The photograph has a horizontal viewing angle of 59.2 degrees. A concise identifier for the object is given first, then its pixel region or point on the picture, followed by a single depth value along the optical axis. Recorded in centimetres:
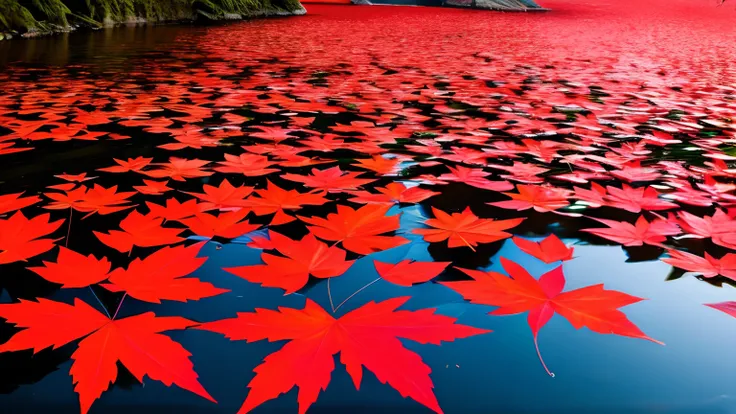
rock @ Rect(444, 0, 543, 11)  476
